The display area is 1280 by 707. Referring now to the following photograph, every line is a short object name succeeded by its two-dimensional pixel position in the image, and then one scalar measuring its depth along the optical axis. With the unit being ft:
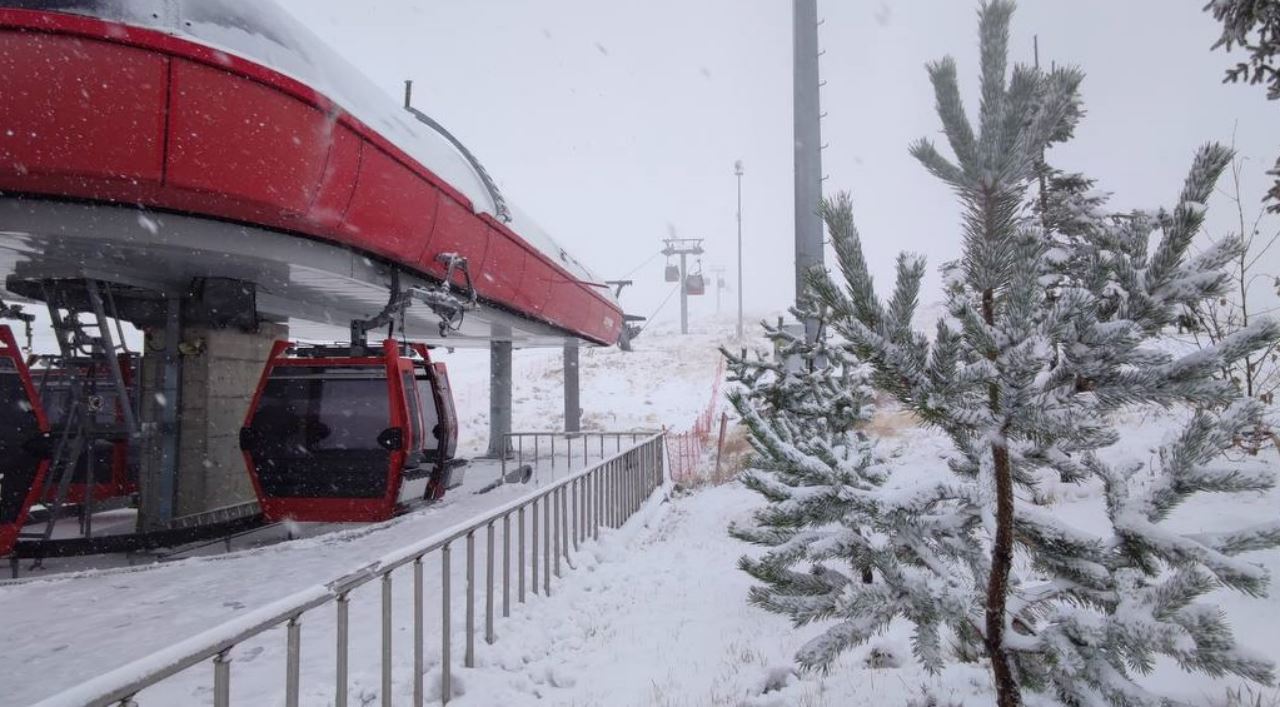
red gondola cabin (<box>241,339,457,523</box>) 25.03
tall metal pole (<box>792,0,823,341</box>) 27.30
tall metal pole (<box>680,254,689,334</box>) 165.89
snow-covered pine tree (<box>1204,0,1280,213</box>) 12.78
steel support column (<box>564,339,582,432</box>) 66.23
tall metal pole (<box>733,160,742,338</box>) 140.18
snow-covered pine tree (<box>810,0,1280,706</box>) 6.06
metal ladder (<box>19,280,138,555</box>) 23.63
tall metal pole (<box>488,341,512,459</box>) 60.90
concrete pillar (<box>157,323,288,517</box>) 29.30
